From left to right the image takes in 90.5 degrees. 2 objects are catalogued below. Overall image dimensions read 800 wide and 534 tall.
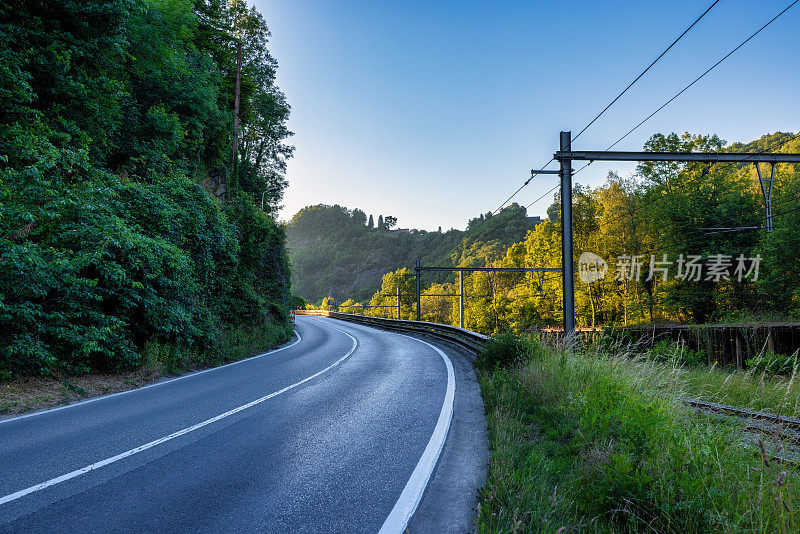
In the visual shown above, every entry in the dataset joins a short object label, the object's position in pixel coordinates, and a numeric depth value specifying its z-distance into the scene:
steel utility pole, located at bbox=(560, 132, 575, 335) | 11.52
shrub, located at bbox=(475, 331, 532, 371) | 9.38
